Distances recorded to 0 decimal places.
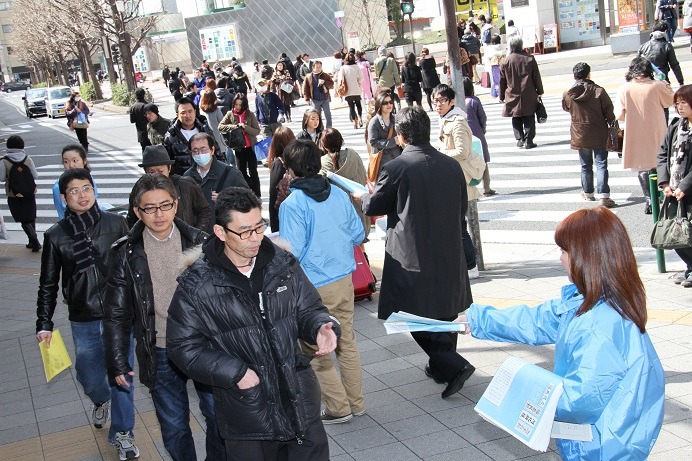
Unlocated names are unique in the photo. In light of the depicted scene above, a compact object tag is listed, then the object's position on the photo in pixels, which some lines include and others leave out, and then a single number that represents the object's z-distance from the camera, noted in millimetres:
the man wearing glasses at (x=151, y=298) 4852
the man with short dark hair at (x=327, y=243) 5781
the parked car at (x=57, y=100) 47094
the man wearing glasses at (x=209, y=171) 7641
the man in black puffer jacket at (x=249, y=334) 3838
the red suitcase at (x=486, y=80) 25552
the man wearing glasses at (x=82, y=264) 5758
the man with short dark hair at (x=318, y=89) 21922
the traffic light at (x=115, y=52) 41144
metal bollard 8391
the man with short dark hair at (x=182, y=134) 9664
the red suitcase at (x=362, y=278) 8516
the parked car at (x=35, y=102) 49719
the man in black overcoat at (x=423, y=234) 5867
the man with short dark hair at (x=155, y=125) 13369
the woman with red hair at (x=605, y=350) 3129
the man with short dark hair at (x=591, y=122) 11227
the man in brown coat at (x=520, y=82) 15578
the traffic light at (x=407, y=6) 28625
